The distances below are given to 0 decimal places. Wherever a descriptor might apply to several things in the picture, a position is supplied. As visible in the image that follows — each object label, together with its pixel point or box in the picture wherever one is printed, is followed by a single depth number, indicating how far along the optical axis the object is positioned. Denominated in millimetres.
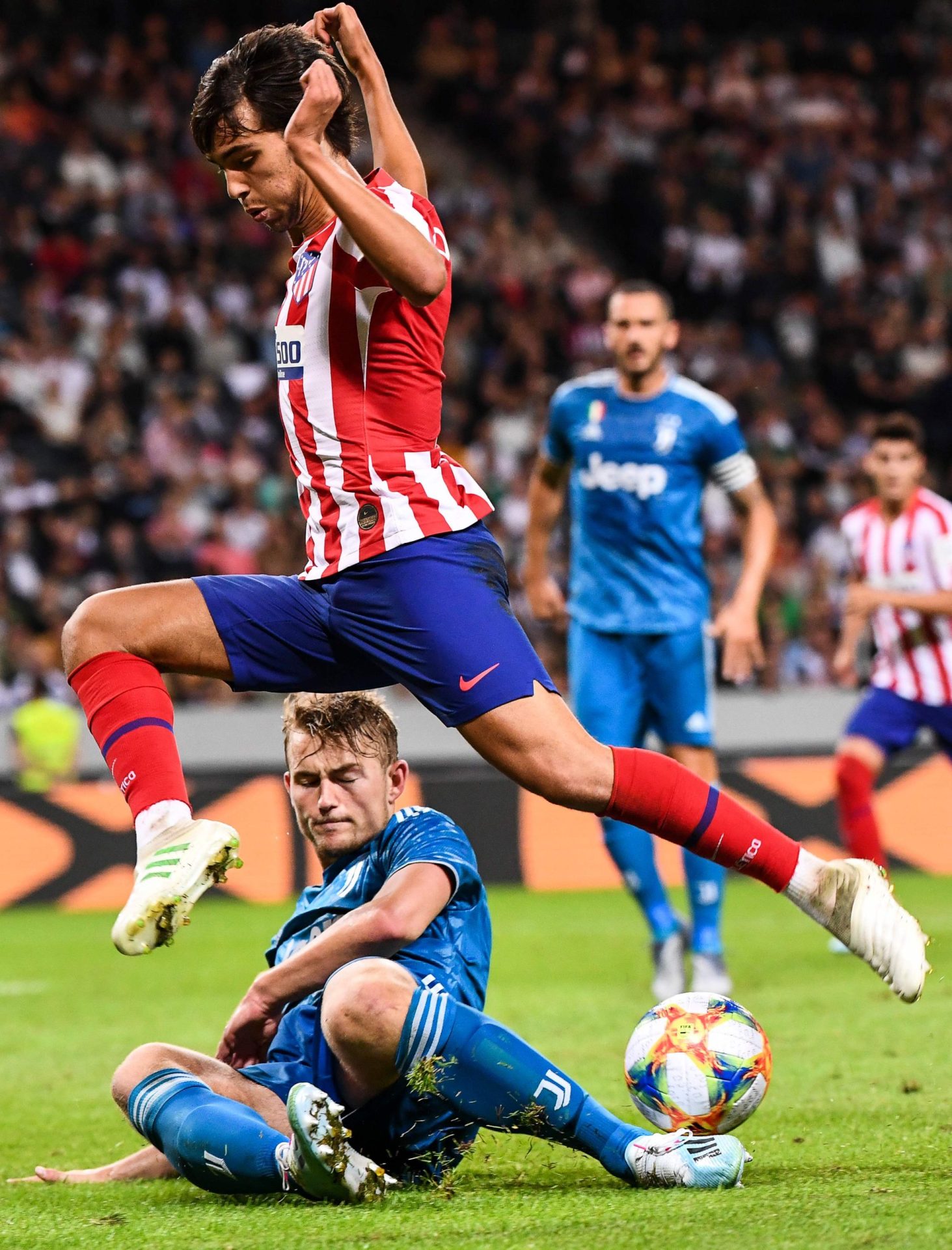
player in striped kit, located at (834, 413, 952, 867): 15172
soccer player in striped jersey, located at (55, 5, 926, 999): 7027
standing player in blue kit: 13305
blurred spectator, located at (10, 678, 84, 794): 23344
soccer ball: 7273
